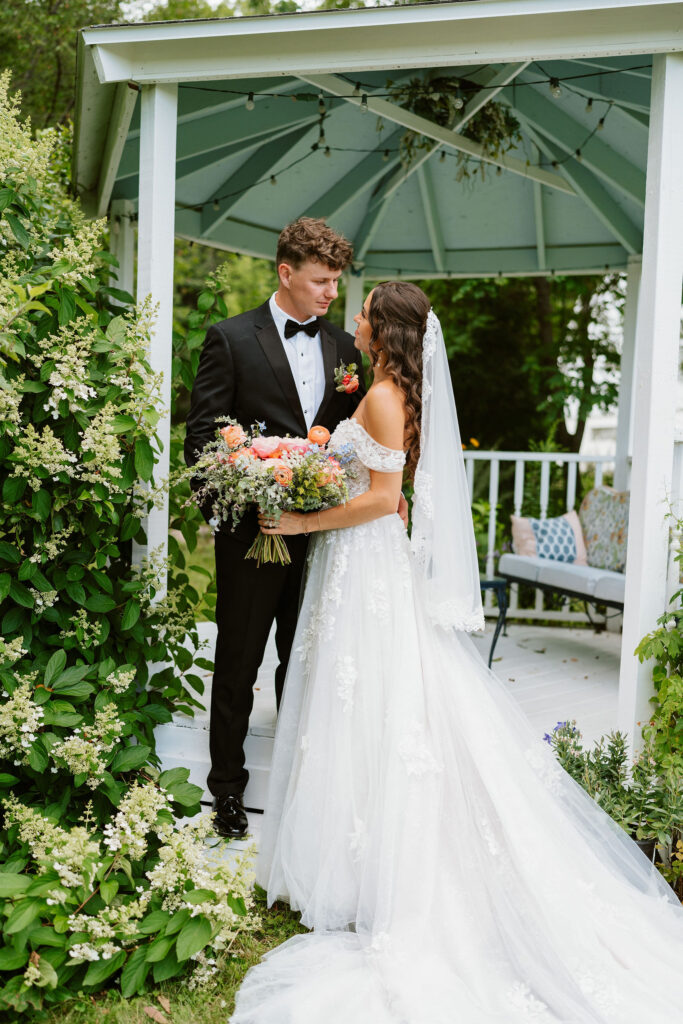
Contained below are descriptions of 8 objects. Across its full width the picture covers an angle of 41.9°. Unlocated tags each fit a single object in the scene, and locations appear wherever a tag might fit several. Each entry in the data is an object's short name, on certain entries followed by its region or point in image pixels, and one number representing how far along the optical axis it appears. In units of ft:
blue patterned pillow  22.34
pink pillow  22.38
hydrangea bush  8.61
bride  8.41
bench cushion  19.36
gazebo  11.28
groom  10.91
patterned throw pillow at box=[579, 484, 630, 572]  21.70
